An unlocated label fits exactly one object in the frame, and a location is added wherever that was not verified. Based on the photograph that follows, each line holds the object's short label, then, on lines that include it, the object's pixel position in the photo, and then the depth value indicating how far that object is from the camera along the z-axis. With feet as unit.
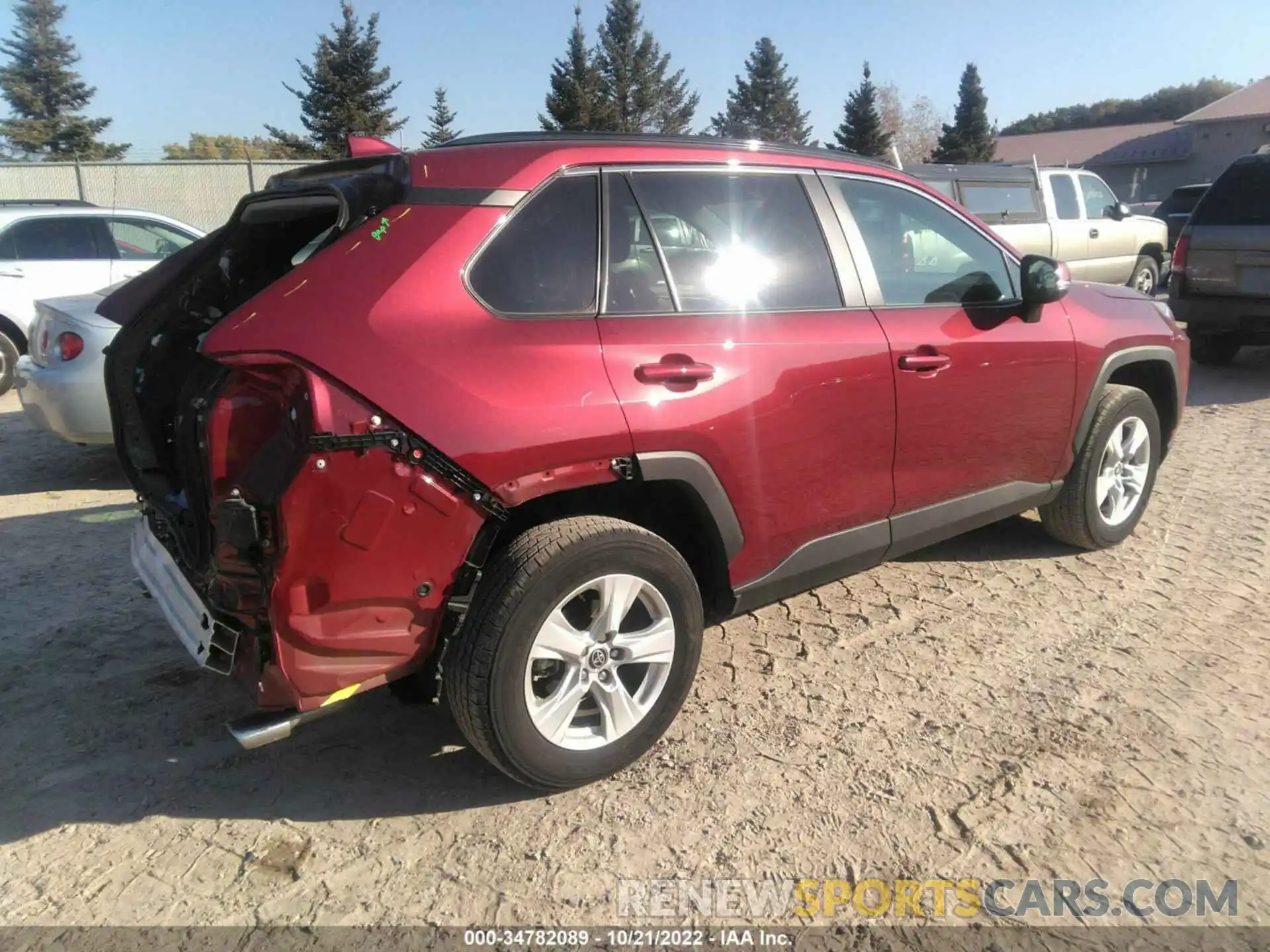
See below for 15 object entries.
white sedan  27.32
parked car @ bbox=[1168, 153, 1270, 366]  27.17
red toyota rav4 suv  7.80
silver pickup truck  34.58
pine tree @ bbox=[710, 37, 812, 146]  164.45
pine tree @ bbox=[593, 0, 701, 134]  146.20
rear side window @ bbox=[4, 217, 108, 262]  27.68
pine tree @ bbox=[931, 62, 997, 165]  161.89
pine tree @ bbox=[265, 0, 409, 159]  123.44
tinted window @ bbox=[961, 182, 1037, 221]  34.42
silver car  17.60
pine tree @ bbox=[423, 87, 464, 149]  142.82
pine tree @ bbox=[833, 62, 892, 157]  153.07
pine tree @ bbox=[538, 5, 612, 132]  133.90
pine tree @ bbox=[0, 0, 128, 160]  155.53
